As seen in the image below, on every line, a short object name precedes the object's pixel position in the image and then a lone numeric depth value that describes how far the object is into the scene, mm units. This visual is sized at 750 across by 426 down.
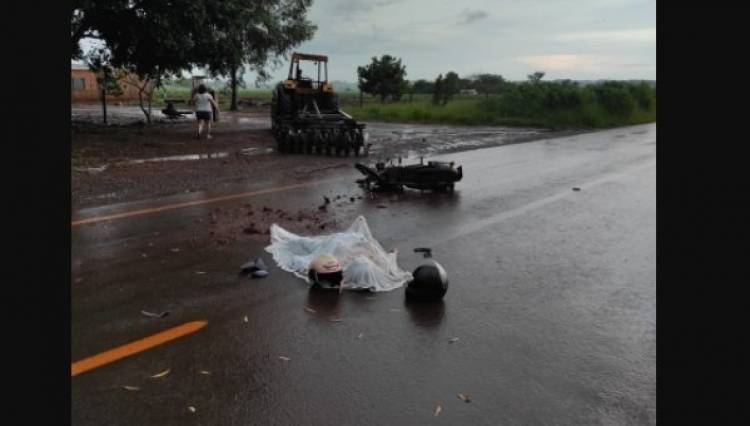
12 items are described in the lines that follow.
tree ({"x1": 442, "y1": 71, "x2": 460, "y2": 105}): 44903
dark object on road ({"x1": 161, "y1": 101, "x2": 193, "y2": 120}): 32219
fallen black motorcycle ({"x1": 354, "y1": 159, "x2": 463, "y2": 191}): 10852
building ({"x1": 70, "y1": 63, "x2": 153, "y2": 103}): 58688
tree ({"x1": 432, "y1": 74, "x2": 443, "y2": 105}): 44469
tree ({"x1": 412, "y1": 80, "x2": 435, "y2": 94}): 61369
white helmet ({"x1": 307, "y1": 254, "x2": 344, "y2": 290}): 5410
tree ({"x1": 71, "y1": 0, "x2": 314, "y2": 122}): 18141
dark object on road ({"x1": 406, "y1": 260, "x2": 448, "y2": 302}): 5203
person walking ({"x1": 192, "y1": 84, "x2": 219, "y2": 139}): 19509
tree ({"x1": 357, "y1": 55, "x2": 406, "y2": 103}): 50906
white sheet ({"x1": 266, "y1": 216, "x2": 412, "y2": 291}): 5586
